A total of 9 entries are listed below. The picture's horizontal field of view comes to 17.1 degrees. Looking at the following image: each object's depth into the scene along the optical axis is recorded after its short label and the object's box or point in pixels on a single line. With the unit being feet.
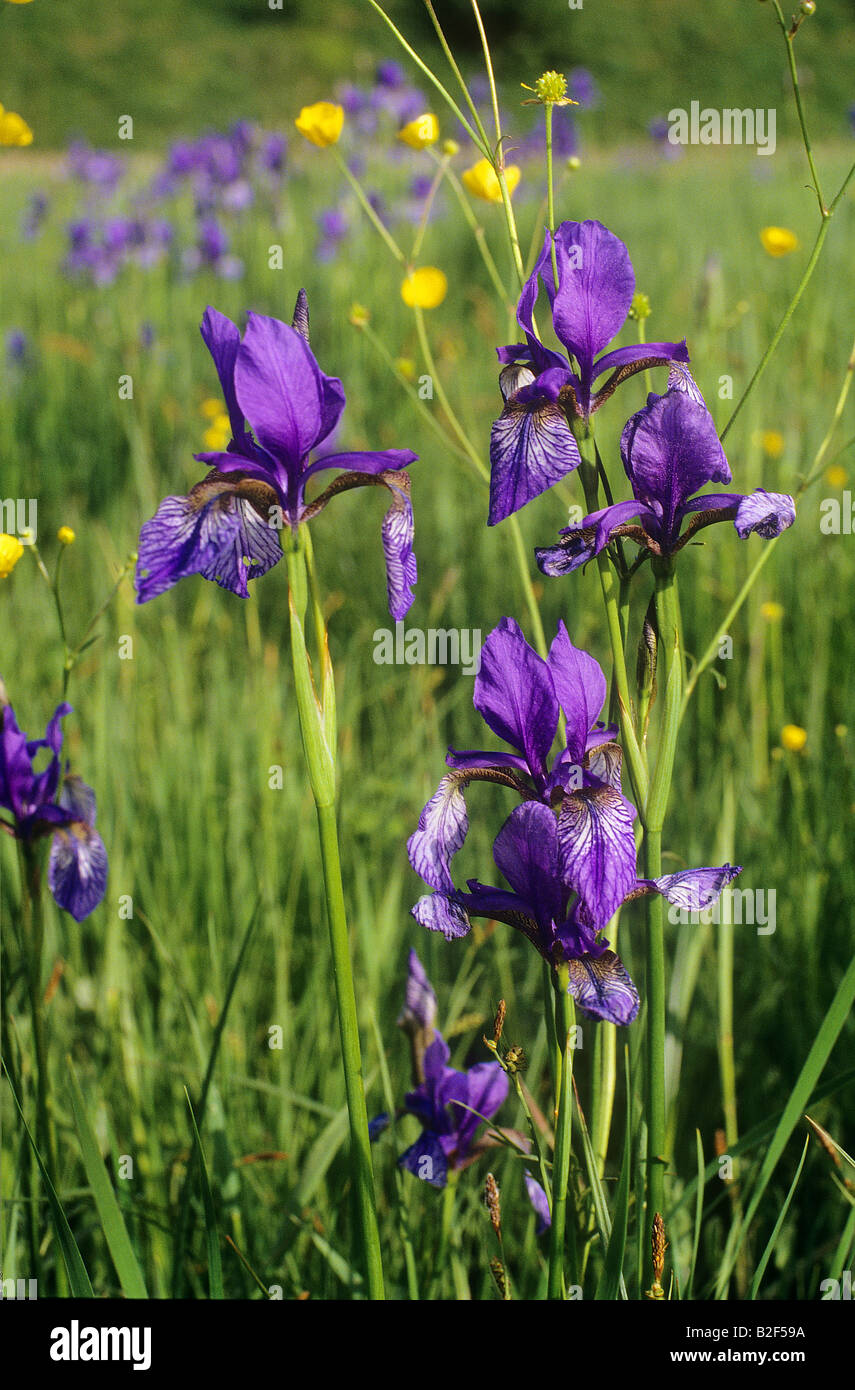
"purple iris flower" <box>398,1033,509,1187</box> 3.22
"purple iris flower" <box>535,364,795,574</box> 2.94
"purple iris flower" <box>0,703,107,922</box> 3.15
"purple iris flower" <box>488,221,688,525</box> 2.96
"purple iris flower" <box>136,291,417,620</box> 2.96
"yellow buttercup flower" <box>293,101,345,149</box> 3.58
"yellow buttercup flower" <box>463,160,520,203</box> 3.42
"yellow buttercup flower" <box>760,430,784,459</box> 5.57
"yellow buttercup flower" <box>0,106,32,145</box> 3.34
